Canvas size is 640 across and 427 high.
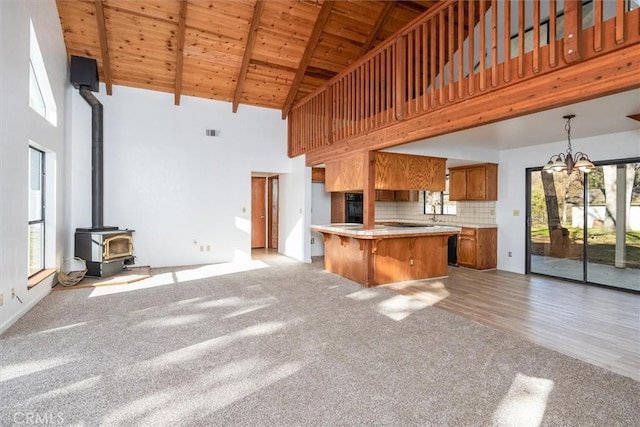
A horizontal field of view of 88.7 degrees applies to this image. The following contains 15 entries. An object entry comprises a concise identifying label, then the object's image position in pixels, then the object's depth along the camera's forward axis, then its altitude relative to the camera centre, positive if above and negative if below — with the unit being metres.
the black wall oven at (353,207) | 7.46 +0.09
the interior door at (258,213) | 8.70 -0.06
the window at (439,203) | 7.24 +0.18
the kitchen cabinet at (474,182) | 6.21 +0.58
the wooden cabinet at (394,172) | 5.00 +0.62
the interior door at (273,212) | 8.59 -0.03
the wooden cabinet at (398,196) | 7.69 +0.36
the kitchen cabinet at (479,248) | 6.10 -0.69
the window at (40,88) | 4.05 +1.66
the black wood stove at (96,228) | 5.04 -0.28
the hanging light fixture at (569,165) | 3.85 +0.55
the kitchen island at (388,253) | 4.81 -0.65
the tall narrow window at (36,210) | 4.14 +0.00
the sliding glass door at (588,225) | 4.69 -0.21
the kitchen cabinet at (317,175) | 7.30 +0.82
